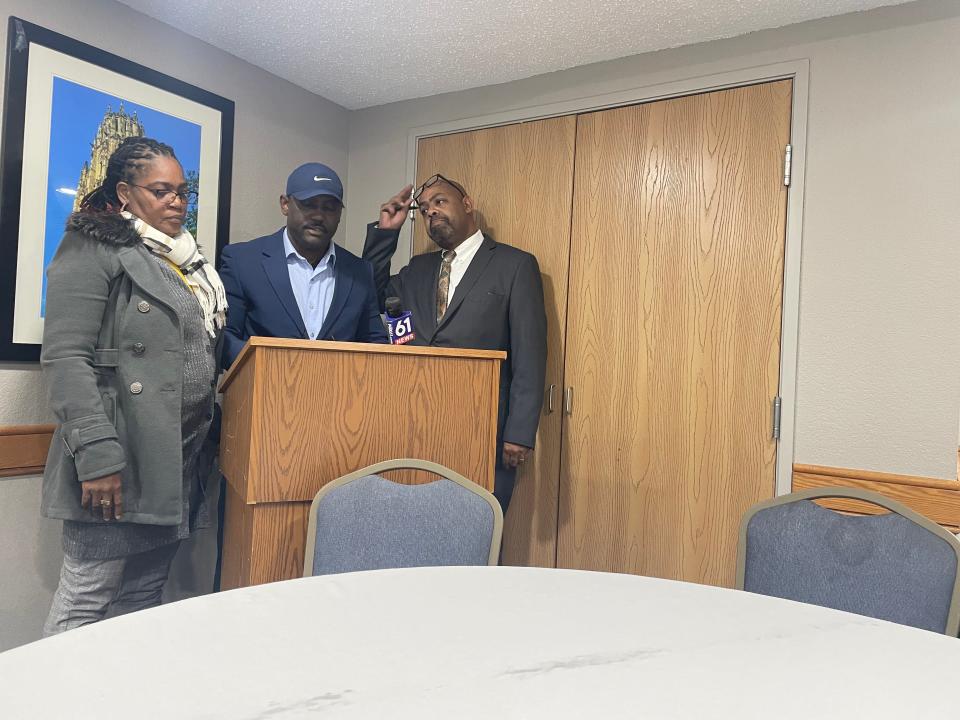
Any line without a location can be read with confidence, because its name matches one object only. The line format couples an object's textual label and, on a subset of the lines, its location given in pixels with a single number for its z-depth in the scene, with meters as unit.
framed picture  2.33
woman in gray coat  1.95
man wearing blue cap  2.60
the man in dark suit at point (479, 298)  2.82
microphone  2.17
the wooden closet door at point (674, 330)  2.65
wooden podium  1.67
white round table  0.78
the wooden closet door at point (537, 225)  3.04
